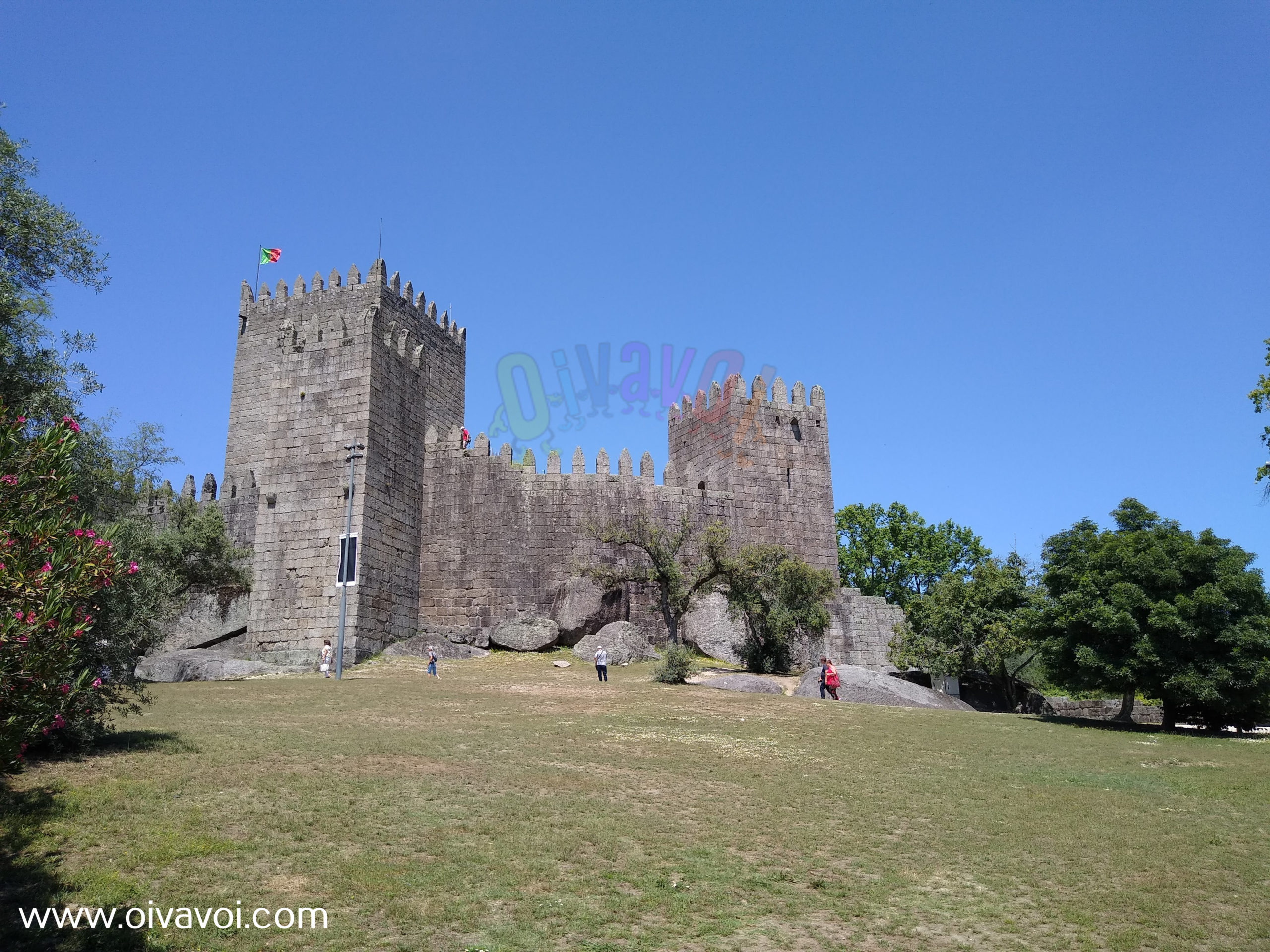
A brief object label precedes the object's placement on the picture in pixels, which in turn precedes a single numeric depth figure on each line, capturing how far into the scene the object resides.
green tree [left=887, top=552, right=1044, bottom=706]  36.62
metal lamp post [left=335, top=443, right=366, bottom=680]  28.30
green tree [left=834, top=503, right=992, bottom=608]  59.34
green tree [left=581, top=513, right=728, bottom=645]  30.30
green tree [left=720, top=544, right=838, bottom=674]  31.25
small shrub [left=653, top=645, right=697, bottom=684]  27.06
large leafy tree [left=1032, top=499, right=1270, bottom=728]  22.08
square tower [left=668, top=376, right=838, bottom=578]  39.16
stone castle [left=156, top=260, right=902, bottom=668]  31.20
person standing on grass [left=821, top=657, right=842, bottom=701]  26.97
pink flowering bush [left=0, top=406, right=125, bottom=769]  7.74
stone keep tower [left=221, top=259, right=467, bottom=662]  30.58
